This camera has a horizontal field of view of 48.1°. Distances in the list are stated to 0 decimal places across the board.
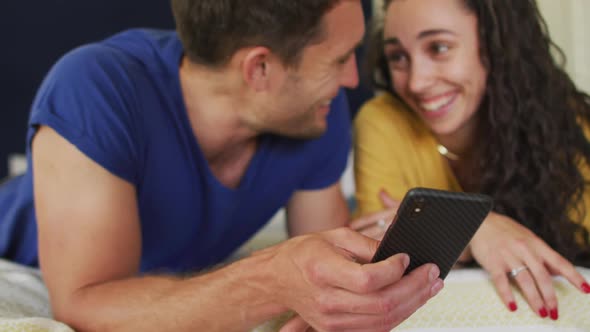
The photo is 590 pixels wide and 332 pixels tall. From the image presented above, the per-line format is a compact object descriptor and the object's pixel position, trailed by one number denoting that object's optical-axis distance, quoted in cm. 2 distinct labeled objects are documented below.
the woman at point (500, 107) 109
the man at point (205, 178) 67
